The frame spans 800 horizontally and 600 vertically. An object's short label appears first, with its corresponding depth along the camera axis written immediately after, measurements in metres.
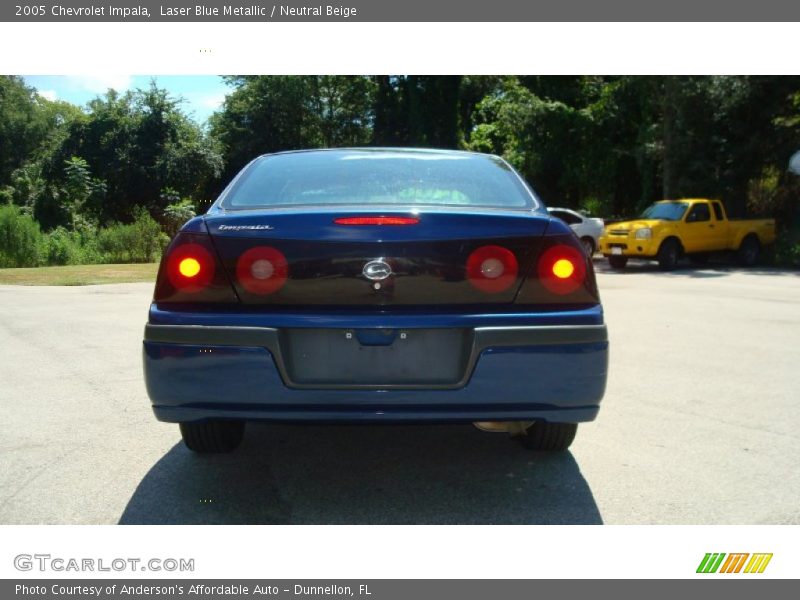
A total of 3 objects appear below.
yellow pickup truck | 17.73
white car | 21.23
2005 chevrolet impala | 2.77
